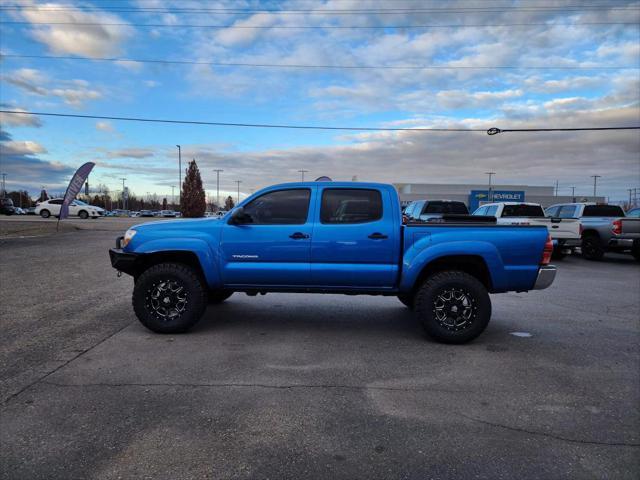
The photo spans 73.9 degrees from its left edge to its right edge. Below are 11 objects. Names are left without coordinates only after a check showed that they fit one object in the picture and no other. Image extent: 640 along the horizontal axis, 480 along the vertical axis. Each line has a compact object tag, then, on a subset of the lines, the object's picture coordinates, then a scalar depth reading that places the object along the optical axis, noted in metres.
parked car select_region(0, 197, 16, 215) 43.62
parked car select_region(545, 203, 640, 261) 13.43
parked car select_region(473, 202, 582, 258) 12.65
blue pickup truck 5.02
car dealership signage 60.20
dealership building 61.88
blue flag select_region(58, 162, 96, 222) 20.44
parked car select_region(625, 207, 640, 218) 15.96
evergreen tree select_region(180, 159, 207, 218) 64.94
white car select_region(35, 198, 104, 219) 36.22
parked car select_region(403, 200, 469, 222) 15.72
